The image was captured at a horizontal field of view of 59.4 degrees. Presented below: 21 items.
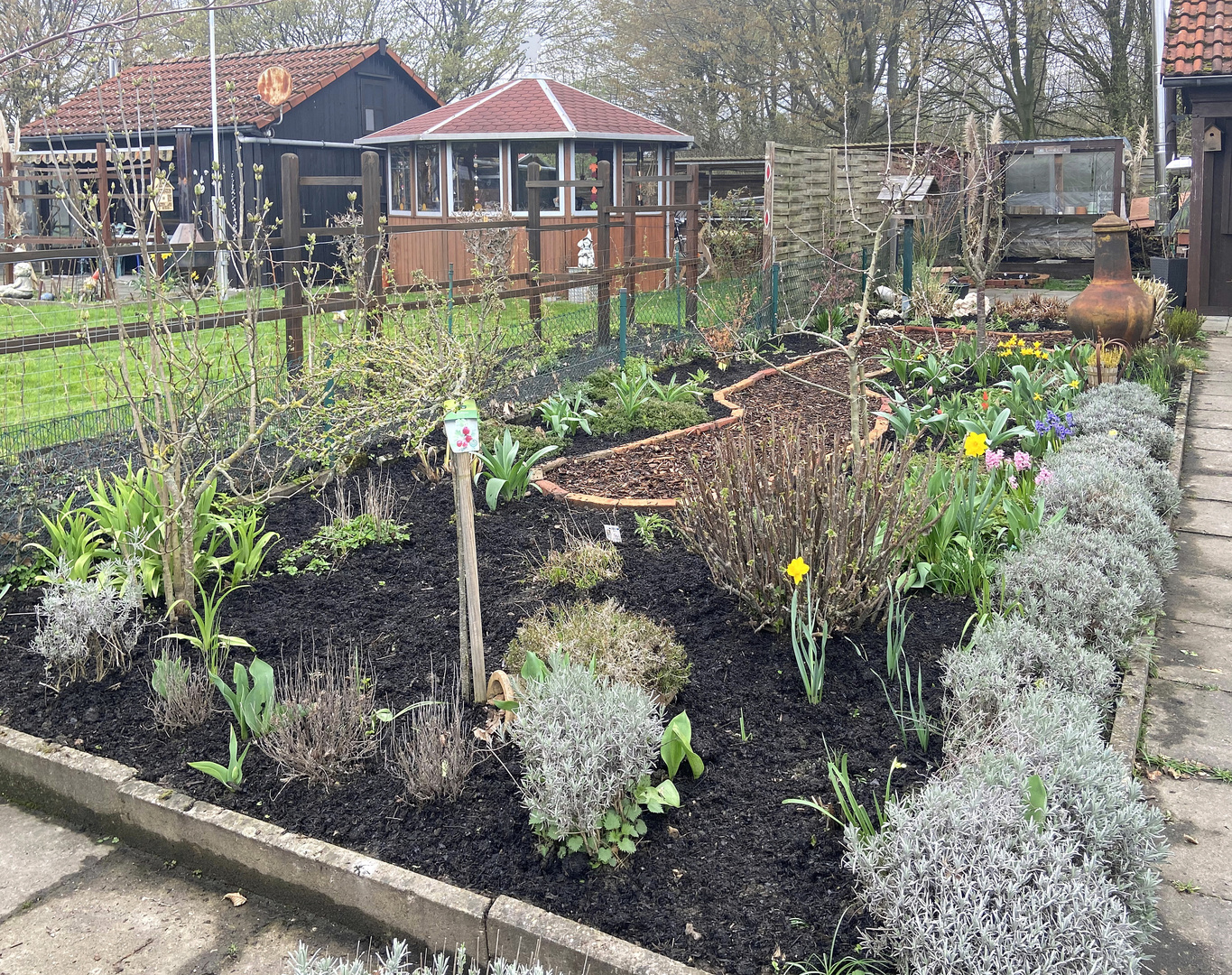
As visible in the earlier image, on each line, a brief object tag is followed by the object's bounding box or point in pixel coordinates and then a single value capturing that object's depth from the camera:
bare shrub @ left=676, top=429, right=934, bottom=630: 3.96
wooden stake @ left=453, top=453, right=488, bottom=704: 3.51
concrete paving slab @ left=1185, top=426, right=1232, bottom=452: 7.89
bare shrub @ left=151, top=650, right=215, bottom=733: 3.62
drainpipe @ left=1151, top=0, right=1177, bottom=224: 17.20
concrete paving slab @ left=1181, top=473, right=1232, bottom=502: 6.71
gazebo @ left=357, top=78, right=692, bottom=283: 18.52
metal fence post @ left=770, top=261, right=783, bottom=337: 12.03
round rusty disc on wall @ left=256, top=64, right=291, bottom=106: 19.27
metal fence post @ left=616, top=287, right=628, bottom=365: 9.34
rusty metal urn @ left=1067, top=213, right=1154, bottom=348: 9.84
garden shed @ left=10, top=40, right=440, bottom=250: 19.88
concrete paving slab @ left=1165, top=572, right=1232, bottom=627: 4.85
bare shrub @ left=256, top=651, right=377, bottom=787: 3.28
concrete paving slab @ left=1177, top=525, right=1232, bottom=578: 5.46
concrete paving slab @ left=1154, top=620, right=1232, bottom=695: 4.26
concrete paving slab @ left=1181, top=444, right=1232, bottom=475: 7.28
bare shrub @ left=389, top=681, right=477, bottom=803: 3.16
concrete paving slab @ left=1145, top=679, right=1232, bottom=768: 3.71
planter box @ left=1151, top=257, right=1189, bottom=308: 14.43
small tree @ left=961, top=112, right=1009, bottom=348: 9.16
